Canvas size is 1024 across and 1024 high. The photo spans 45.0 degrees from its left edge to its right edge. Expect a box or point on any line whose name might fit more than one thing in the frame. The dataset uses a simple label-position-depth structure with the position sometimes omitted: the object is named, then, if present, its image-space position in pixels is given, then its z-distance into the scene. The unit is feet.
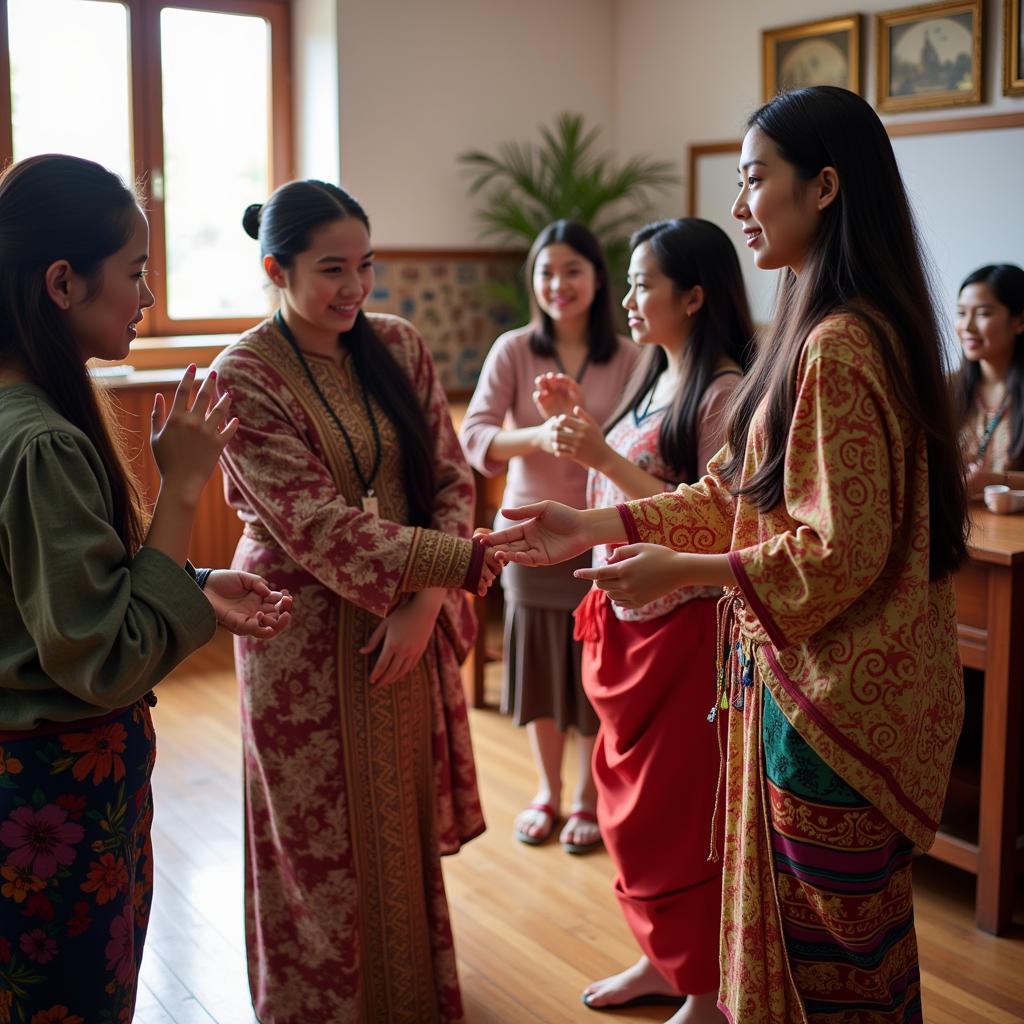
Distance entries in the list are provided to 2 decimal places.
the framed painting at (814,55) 15.46
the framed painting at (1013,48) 13.70
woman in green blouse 4.76
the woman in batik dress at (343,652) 7.20
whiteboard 14.17
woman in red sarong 7.75
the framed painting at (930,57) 14.24
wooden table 9.03
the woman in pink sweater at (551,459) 10.94
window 15.61
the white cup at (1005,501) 10.15
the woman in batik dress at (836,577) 5.04
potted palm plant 17.80
